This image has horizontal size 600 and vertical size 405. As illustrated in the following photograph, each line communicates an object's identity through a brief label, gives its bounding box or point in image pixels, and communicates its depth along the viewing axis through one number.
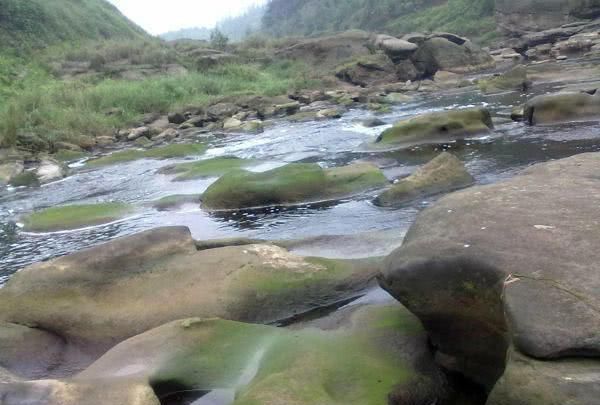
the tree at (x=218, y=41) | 51.02
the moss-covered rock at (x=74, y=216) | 11.01
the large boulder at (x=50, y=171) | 17.15
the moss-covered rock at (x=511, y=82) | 23.34
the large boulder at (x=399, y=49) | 37.47
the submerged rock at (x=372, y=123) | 19.28
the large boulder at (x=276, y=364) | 3.97
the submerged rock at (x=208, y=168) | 13.53
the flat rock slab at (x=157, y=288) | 5.79
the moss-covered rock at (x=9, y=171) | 17.41
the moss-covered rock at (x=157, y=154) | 18.09
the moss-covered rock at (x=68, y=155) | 20.86
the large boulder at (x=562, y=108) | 13.96
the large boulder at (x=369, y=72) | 36.12
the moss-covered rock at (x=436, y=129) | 14.16
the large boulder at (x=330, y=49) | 45.66
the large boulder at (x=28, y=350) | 5.38
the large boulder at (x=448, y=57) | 36.31
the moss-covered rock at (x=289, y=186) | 10.63
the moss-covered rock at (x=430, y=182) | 9.74
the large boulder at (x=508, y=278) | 3.30
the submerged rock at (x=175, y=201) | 11.41
